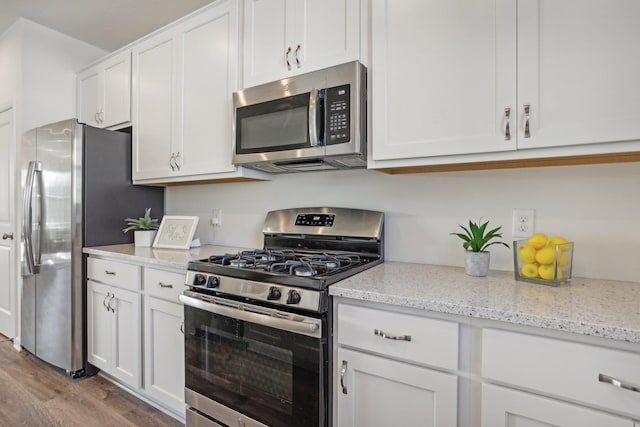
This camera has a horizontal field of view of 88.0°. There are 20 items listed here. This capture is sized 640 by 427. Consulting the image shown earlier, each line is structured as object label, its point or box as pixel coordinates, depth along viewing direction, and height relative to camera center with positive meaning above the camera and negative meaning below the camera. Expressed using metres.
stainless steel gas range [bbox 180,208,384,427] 1.22 -0.48
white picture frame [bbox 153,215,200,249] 2.25 -0.15
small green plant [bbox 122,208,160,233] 2.40 -0.10
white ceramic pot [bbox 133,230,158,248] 2.35 -0.20
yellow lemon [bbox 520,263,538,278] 1.24 -0.22
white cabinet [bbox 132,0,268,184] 1.97 +0.73
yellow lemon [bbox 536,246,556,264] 1.19 -0.16
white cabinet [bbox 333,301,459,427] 1.02 -0.52
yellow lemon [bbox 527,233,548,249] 1.24 -0.11
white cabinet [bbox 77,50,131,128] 2.51 +0.95
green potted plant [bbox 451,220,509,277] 1.36 -0.17
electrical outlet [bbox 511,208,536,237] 1.43 -0.05
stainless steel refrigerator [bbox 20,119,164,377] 2.21 -0.06
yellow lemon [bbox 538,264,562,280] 1.19 -0.22
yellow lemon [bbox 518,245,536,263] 1.24 -0.16
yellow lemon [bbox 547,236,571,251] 1.20 -0.11
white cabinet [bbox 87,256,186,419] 1.75 -0.69
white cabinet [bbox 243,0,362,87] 1.55 +0.88
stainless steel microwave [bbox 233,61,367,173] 1.50 +0.44
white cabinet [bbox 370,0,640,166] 1.05 +0.49
